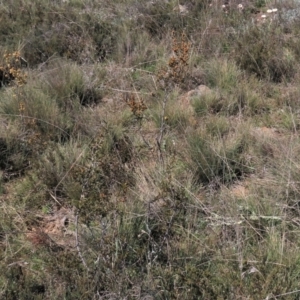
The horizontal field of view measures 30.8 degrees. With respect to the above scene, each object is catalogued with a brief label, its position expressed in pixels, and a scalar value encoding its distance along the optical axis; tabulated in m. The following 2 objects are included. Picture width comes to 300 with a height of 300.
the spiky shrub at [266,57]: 5.67
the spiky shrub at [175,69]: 3.84
